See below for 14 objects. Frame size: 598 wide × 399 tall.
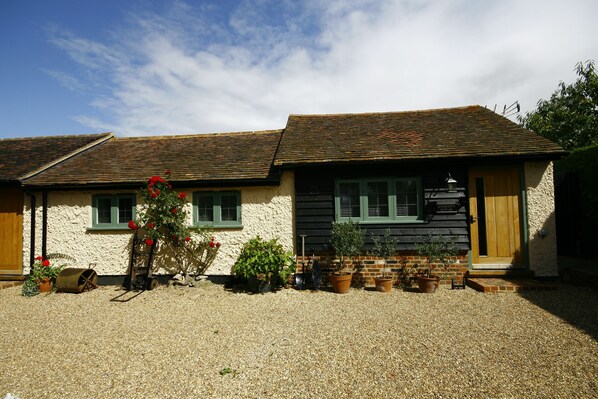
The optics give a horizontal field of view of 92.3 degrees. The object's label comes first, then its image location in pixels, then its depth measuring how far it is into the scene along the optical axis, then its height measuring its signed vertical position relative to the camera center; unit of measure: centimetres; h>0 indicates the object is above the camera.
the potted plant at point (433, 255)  665 -106
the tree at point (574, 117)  1792 +620
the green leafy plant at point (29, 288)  709 -174
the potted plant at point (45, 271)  739 -140
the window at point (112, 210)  809 +20
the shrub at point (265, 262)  688 -117
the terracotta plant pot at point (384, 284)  677 -170
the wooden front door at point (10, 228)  828 -27
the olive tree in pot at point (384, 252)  679 -99
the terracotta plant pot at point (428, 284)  660 -167
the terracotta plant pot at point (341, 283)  673 -164
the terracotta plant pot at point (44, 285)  738 -172
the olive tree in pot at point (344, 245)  675 -77
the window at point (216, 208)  793 +20
